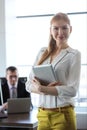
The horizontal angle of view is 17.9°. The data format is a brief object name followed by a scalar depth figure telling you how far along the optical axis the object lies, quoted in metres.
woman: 1.62
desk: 2.42
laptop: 2.79
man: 3.29
